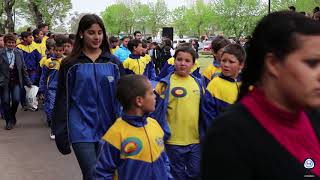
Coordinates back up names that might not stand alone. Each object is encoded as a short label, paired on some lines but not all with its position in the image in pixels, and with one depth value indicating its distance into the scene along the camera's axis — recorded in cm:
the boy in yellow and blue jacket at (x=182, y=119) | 366
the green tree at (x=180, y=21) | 6315
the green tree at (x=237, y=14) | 3640
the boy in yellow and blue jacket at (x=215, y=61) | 479
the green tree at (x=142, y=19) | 6245
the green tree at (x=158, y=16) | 6228
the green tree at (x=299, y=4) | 3447
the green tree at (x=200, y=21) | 5782
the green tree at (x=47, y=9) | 2417
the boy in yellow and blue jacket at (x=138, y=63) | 685
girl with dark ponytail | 113
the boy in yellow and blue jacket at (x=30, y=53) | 891
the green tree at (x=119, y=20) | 6215
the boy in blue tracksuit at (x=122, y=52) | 857
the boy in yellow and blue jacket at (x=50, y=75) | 633
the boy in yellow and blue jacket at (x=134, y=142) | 255
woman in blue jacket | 298
